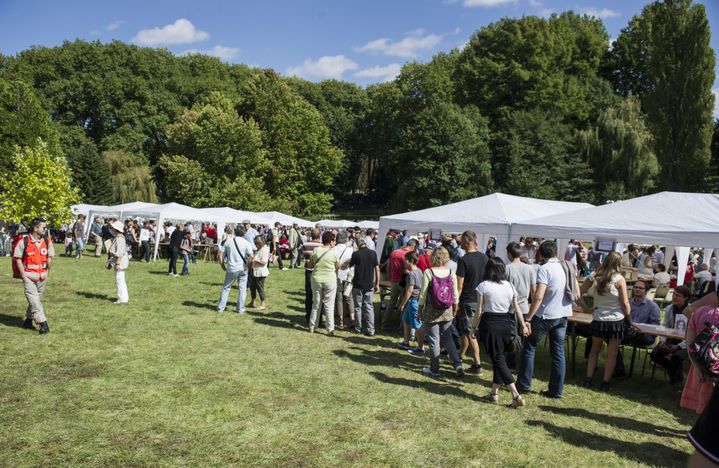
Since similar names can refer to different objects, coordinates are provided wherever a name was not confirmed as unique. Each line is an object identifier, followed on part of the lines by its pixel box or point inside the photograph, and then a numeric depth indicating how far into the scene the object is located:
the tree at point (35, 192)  22.80
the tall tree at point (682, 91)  29.95
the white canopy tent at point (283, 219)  27.72
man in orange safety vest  7.28
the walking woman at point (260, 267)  9.99
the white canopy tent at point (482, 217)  9.72
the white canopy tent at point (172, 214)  21.31
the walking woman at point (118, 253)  9.72
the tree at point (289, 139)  40.84
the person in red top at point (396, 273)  9.24
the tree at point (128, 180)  39.34
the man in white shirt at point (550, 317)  5.66
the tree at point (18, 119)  31.22
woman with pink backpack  6.16
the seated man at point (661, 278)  13.12
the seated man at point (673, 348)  6.63
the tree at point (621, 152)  35.16
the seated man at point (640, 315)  7.10
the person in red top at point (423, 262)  8.42
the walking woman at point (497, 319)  5.36
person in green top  8.23
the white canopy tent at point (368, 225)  29.95
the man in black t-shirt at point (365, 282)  8.54
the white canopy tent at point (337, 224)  30.52
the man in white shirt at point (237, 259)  9.62
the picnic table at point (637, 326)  6.23
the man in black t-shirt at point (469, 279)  6.77
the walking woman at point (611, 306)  6.00
